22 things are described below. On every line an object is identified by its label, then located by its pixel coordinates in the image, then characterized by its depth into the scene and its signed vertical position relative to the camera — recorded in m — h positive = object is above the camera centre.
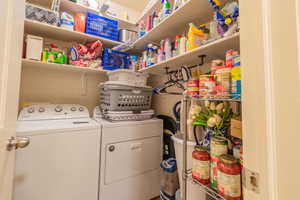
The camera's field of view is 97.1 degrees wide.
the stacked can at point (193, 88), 0.90 +0.12
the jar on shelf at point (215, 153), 0.73 -0.27
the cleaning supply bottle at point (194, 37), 1.00 +0.52
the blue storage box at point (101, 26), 1.68 +1.04
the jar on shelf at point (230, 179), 0.63 -0.36
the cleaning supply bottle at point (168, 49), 1.29 +0.55
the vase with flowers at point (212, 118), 0.82 -0.08
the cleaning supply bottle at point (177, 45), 1.19 +0.55
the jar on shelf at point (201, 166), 0.78 -0.37
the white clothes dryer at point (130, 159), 1.26 -0.57
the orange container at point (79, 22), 1.62 +1.00
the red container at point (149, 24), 1.49 +0.92
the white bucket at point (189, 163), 0.88 -0.43
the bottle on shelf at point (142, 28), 1.61 +0.96
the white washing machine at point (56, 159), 0.96 -0.45
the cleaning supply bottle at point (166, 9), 1.22 +0.90
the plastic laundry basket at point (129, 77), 1.53 +0.33
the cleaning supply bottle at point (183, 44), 1.10 +0.51
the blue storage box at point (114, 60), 1.79 +0.63
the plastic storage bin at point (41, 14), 1.35 +0.93
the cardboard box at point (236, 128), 0.69 -0.12
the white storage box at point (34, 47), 1.35 +0.58
